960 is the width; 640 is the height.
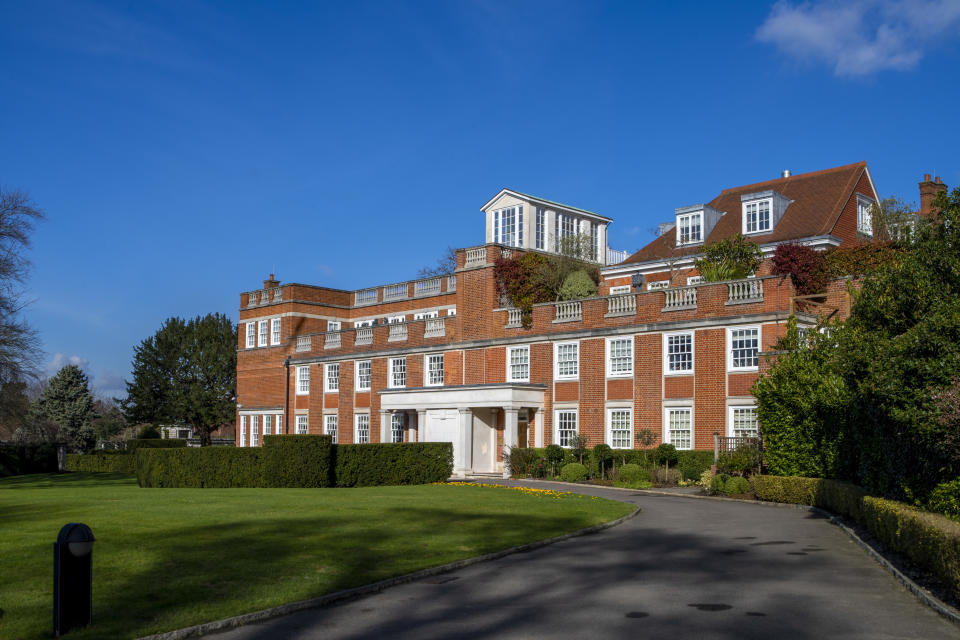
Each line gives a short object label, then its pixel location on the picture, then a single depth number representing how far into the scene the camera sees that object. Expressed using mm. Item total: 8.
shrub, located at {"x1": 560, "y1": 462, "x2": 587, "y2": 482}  35969
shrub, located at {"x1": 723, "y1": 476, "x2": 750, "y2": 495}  27453
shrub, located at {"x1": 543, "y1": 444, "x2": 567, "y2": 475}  37750
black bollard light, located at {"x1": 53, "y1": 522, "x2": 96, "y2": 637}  8891
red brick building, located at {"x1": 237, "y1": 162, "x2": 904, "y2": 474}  34656
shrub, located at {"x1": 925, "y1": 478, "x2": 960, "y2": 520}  12367
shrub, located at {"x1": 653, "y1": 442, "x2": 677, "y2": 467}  34250
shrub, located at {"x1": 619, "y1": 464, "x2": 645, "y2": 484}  33719
